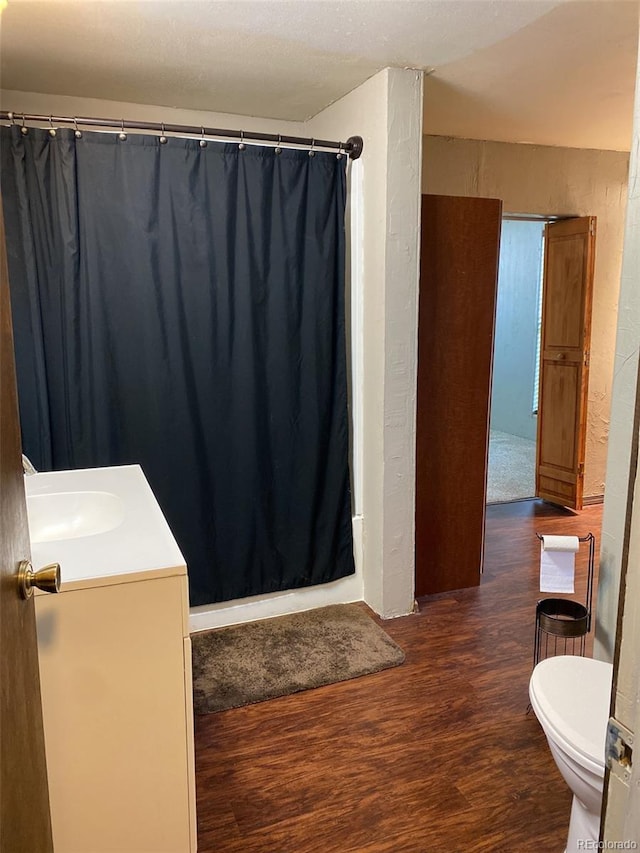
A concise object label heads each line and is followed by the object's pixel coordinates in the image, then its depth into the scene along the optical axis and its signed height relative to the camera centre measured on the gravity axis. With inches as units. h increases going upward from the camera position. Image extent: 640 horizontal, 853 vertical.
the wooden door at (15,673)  35.5 -21.1
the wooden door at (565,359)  169.9 -13.2
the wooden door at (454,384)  117.9 -13.7
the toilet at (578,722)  57.8 -37.8
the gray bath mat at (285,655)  96.7 -55.0
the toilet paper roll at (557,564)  87.7 -34.0
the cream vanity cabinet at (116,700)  55.0 -33.4
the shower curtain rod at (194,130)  93.4 +27.4
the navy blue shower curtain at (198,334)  97.5 -3.8
